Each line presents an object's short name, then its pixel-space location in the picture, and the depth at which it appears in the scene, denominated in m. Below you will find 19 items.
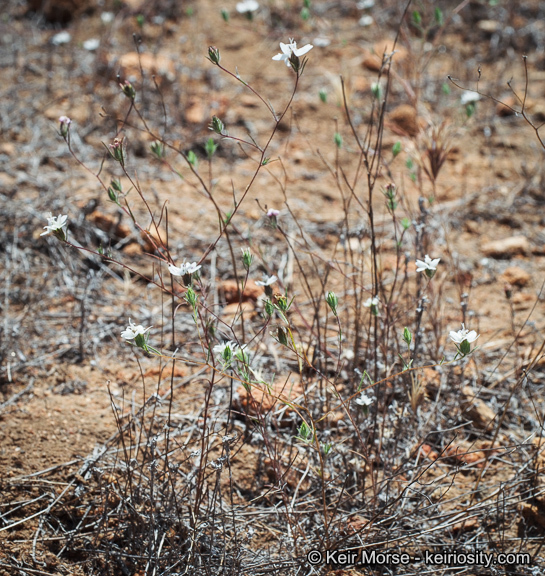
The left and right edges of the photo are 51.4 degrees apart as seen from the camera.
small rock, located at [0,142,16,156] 3.52
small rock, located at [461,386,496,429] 2.23
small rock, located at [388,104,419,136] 3.94
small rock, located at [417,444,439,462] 2.08
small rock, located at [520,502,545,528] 1.92
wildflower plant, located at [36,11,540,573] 1.75
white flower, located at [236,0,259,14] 2.93
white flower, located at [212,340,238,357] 1.60
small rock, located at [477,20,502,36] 4.74
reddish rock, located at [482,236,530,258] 3.19
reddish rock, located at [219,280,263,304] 2.76
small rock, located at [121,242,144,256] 3.04
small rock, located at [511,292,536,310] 2.83
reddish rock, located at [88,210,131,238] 3.08
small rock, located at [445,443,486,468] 2.12
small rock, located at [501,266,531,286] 2.98
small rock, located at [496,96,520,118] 4.05
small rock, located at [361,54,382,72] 4.42
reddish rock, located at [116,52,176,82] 4.11
